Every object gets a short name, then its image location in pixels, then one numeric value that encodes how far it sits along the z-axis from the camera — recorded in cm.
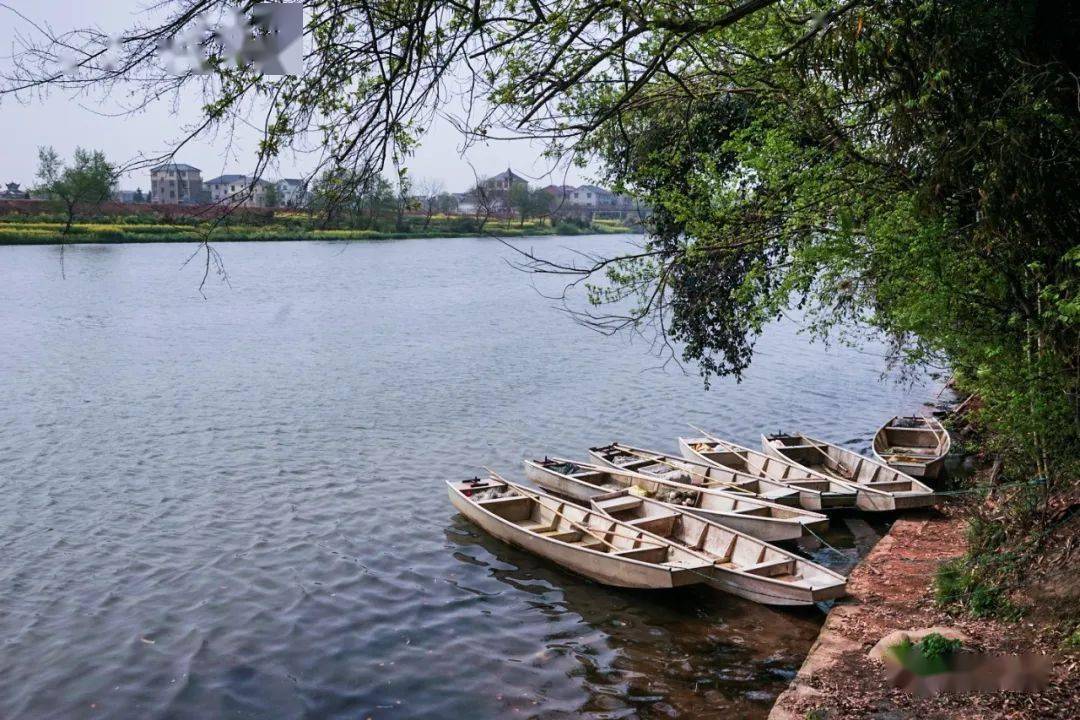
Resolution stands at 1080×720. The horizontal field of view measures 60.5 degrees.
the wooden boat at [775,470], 1627
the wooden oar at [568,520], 1396
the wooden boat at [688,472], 1644
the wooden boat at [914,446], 1805
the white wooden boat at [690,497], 1444
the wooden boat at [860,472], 1591
